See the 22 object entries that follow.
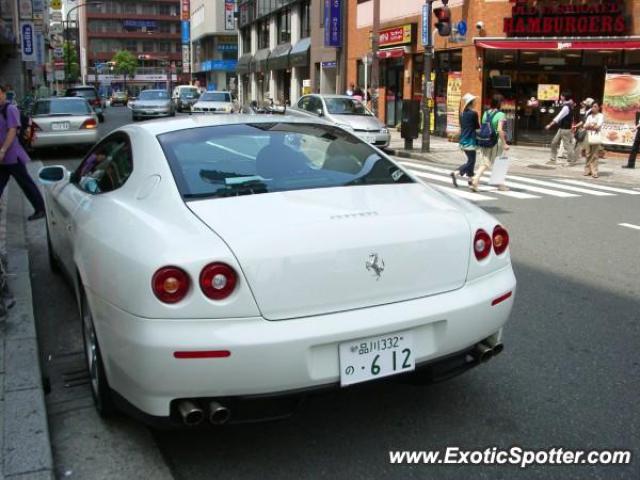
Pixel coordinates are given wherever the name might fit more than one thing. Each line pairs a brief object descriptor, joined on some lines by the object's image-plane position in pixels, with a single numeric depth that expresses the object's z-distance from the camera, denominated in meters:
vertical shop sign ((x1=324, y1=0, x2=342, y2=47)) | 33.22
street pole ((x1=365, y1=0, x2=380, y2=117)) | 22.21
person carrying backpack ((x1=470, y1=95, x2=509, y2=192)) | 11.58
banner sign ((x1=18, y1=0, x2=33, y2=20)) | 33.68
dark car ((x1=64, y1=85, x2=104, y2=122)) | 34.91
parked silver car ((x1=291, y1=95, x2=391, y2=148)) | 18.84
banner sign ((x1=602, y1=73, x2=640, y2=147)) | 18.47
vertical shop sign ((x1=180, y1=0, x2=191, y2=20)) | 97.62
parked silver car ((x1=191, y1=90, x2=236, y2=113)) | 33.34
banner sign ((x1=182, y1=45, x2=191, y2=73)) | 97.97
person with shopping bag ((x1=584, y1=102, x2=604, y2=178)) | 15.37
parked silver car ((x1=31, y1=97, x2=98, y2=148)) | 16.36
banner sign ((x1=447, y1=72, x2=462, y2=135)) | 23.25
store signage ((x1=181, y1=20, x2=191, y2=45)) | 97.44
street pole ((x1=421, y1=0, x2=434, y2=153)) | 18.78
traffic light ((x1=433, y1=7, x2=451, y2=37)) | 17.70
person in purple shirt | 8.04
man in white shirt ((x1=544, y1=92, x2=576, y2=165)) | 17.85
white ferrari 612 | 2.79
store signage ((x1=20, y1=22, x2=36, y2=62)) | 30.77
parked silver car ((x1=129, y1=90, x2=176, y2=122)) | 34.38
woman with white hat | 11.73
